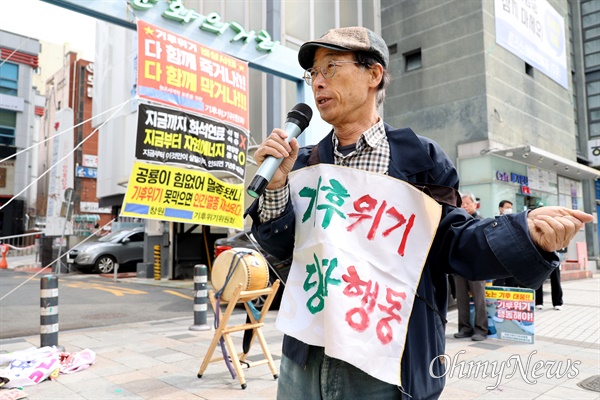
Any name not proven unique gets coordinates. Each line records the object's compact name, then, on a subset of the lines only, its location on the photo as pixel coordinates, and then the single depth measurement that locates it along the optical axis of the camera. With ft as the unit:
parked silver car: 54.80
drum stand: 13.83
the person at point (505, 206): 25.43
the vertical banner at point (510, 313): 19.11
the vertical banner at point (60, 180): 51.45
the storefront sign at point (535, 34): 48.98
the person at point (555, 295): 27.20
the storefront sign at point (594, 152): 78.96
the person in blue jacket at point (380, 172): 4.46
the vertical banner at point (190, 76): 18.49
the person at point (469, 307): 19.75
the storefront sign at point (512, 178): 44.74
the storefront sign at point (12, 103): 116.88
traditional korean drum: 14.43
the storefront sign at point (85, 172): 116.98
